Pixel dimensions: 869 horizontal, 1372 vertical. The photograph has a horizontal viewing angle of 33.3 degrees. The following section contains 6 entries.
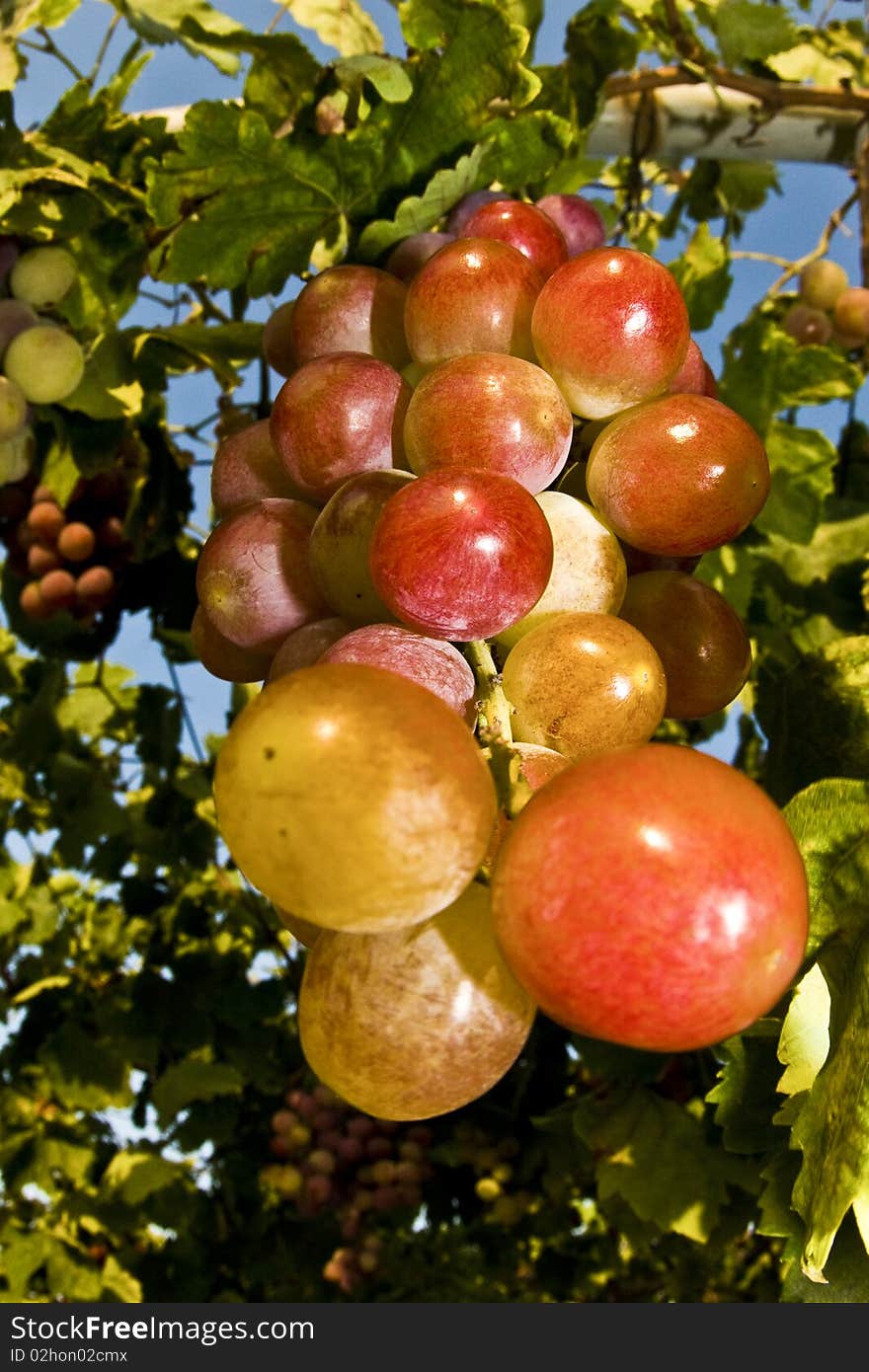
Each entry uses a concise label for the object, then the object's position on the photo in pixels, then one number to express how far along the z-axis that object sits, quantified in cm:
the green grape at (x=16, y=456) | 32
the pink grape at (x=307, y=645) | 18
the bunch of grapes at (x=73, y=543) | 42
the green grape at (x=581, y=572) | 18
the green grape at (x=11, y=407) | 29
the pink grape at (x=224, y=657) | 21
